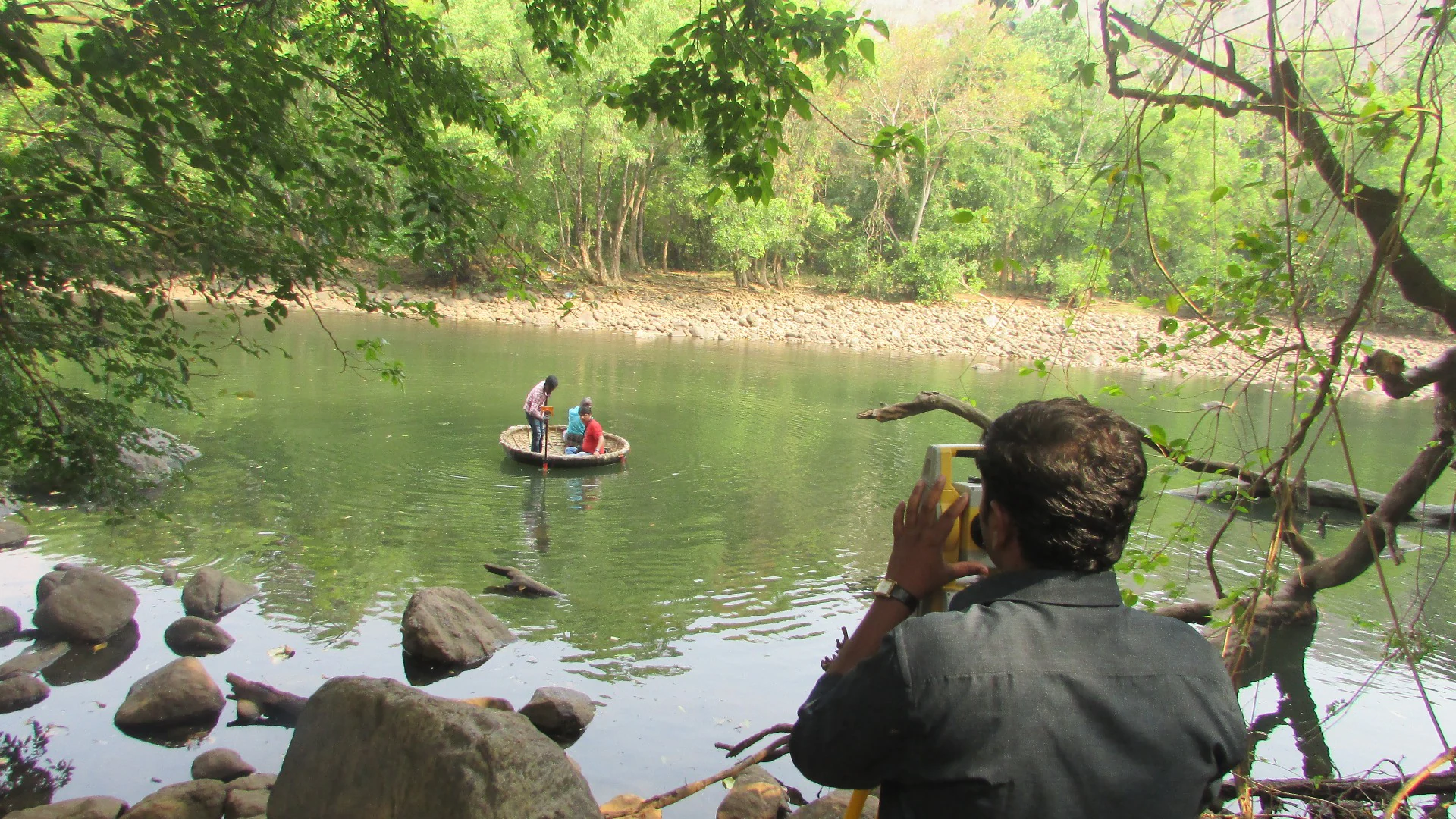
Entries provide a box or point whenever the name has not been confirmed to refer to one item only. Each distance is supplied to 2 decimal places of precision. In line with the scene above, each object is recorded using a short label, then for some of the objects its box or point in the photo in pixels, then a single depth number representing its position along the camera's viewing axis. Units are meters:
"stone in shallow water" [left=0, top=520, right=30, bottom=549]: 8.20
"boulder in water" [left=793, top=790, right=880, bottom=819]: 3.86
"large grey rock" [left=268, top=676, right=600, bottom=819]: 3.50
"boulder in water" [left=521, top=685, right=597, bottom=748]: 5.73
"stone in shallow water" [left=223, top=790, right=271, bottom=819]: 4.43
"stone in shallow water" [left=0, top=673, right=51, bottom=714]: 5.66
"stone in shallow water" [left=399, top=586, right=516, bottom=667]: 6.58
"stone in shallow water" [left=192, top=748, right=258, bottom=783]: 4.96
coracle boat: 12.19
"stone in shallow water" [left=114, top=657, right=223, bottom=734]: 5.53
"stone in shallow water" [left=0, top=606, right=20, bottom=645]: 6.49
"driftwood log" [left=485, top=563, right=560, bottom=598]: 8.04
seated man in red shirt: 12.75
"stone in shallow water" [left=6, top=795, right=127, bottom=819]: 4.14
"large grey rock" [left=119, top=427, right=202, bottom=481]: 9.75
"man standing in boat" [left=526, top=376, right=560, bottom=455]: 12.63
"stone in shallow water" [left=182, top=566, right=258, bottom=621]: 7.12
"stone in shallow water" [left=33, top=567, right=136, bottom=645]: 6.55
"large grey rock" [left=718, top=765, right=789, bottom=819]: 4.59
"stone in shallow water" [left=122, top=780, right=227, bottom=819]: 4.27
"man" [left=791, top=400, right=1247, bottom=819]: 1.34
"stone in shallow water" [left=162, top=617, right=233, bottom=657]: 6.61
